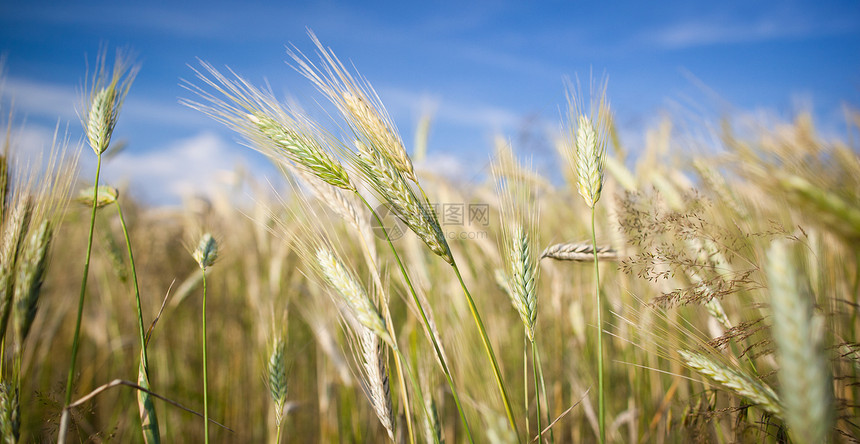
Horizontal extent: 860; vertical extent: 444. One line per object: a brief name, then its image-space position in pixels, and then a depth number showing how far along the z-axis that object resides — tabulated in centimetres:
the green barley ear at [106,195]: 49
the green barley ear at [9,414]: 41
